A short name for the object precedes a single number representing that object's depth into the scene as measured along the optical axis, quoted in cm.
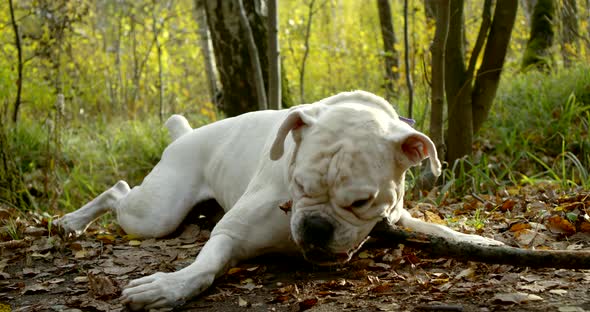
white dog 281
